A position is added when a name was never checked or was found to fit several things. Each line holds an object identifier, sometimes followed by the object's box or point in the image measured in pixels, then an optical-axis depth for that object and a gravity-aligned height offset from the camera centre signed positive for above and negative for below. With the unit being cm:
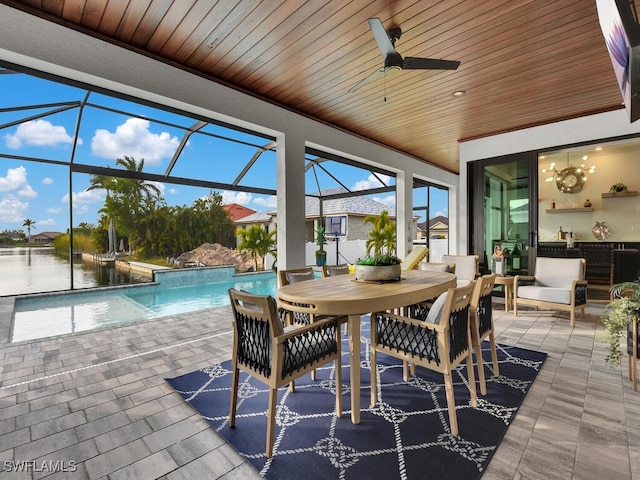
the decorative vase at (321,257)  784 -51
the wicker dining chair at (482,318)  215 -62
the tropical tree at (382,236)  909 +1
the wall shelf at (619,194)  608 +77
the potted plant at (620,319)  215 -61
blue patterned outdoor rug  150 -110
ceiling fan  253 +145
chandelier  658 +140
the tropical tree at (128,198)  784 +112
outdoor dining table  184 -38
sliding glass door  520 +39
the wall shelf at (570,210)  656 +52
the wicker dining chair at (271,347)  160 -63
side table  443 -75
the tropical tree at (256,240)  912 -6
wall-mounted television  132 +89
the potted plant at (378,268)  250 -26
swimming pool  428 -116
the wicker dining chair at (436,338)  177 -65
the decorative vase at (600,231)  641 +5
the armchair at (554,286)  380 -70
